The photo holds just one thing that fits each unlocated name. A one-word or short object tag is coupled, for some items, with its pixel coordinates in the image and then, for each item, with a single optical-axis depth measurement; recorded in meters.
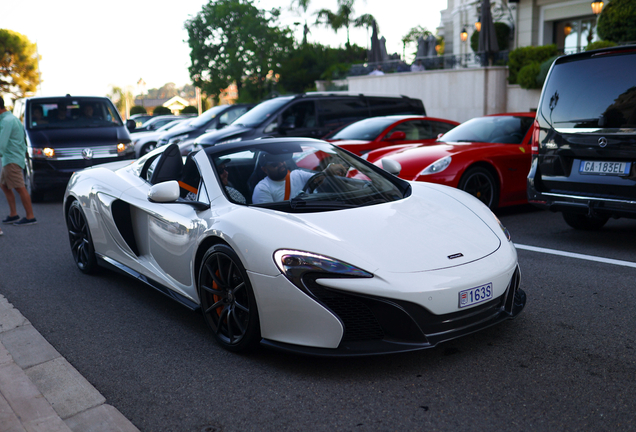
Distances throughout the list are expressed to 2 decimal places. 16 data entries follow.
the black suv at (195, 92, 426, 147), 12.30
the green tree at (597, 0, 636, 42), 15.92
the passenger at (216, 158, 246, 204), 4.00
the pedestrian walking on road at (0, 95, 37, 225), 8.20
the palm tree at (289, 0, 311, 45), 46.38
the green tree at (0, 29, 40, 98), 55.91
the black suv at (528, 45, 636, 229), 5.34
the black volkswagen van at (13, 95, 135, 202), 10.56
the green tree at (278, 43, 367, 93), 40.50
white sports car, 3.14
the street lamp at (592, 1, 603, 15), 19.12
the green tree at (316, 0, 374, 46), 45.66
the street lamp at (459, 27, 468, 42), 26.62
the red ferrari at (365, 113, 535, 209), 7.55
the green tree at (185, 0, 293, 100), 45.97
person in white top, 4.06
